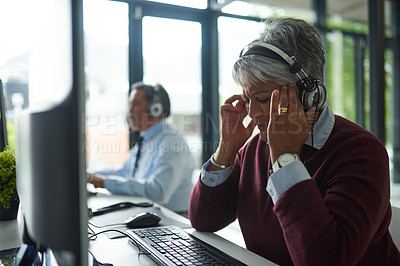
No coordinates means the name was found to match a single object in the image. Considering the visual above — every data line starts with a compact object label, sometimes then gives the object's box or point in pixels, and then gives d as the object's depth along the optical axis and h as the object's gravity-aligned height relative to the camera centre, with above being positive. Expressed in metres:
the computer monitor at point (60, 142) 0.50 -0.01
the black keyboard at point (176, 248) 0.87 -0.31
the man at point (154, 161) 2.02 -0.19
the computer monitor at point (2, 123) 1.37 +0.04
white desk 0.92 -0.34
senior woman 0.84 -0.12
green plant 1.15 -0.14
